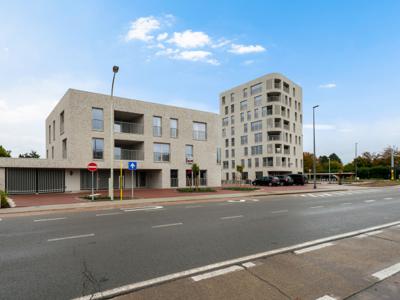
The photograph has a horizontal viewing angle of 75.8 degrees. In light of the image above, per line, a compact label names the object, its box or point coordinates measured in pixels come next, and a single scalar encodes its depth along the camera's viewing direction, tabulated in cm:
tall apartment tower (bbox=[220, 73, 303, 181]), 5384
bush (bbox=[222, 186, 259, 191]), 2716
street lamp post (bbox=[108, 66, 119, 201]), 1772
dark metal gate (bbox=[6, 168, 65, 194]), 2247
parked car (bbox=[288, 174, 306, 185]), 4108
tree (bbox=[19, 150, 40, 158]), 5506
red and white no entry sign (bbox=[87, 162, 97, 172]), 1767
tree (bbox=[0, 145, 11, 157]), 4459
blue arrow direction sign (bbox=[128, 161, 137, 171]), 1861
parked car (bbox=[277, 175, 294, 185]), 3812
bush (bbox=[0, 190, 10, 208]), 1433
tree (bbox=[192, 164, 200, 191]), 2589
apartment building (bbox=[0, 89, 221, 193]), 2355
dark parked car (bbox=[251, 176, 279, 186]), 3716
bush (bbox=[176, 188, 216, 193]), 2464
